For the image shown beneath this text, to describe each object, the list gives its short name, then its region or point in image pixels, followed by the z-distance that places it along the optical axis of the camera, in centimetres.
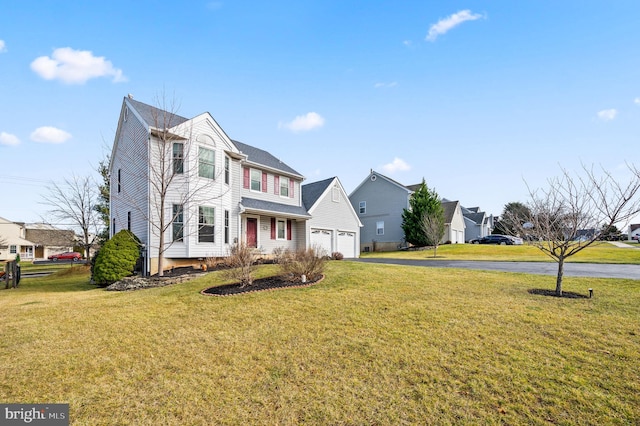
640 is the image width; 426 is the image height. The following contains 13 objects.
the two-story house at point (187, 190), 1480
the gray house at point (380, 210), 3519
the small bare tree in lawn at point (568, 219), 829
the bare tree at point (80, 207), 2353
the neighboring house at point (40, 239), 5177
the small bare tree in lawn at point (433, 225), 2859
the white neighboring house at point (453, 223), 3938
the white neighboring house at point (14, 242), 4556
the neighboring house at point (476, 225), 5306
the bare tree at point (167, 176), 1447
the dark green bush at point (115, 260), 1294
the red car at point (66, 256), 4525
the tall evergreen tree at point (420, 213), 3219
